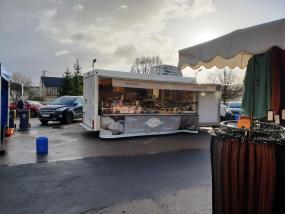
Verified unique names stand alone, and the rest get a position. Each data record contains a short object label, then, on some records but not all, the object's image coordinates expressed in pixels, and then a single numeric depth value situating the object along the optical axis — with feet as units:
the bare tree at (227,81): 103.32
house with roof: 145.99
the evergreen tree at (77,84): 87.93
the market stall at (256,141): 6.54
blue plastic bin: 19.97
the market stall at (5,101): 27.55
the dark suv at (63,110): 38.81
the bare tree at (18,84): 95.10
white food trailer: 27.22
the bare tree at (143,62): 118.93
